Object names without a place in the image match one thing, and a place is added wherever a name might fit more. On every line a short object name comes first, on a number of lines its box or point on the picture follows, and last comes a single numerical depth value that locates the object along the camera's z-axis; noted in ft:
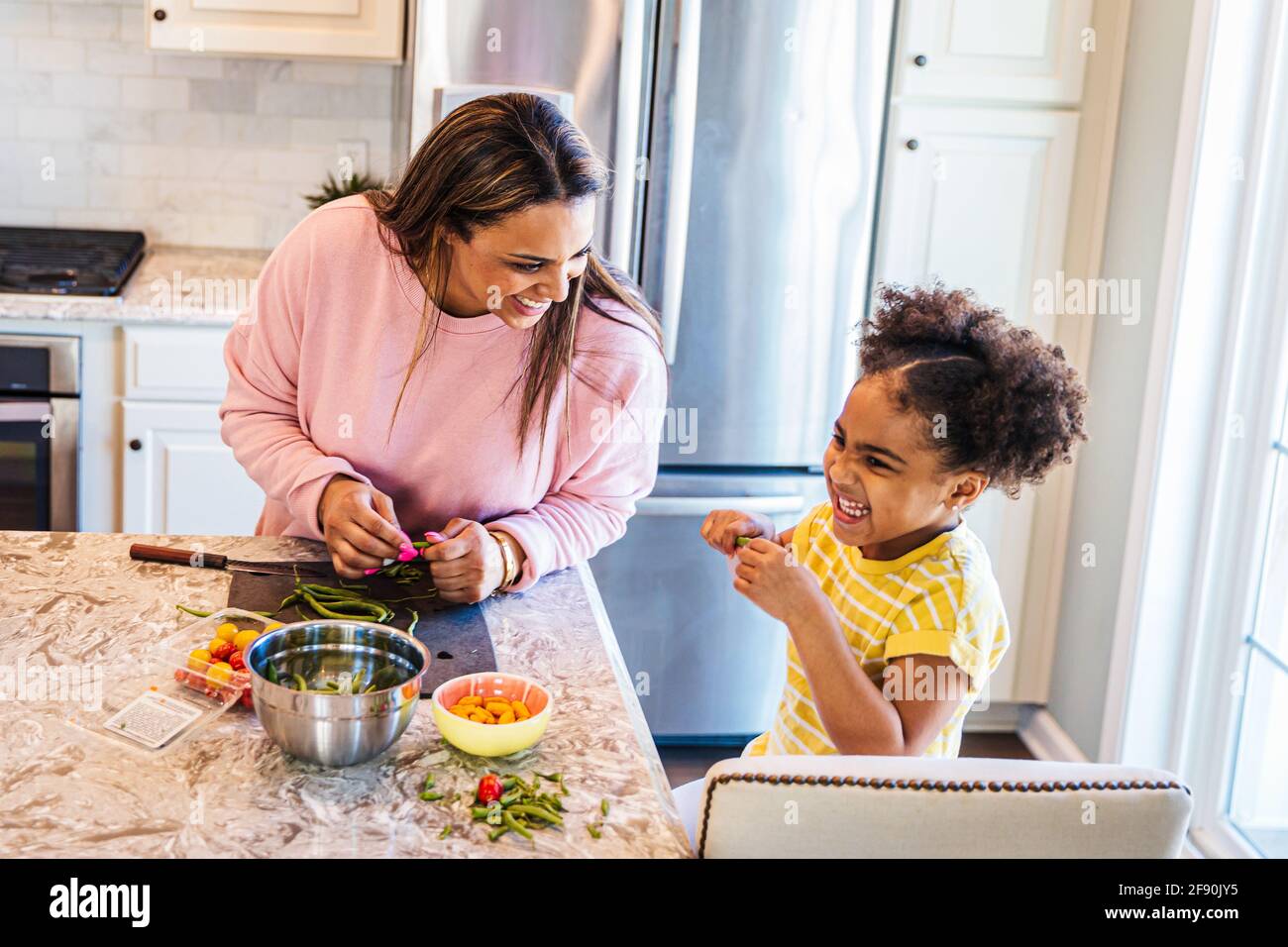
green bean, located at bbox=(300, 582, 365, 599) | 5.20
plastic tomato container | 4.16
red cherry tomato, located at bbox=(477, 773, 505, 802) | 3.87
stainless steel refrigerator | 9.01
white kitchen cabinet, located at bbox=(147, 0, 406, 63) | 9.95
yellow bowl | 4.12
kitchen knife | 5.51
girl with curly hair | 4.71
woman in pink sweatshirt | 5.37
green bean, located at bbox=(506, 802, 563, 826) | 3.81
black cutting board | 4.78
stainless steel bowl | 3.95
